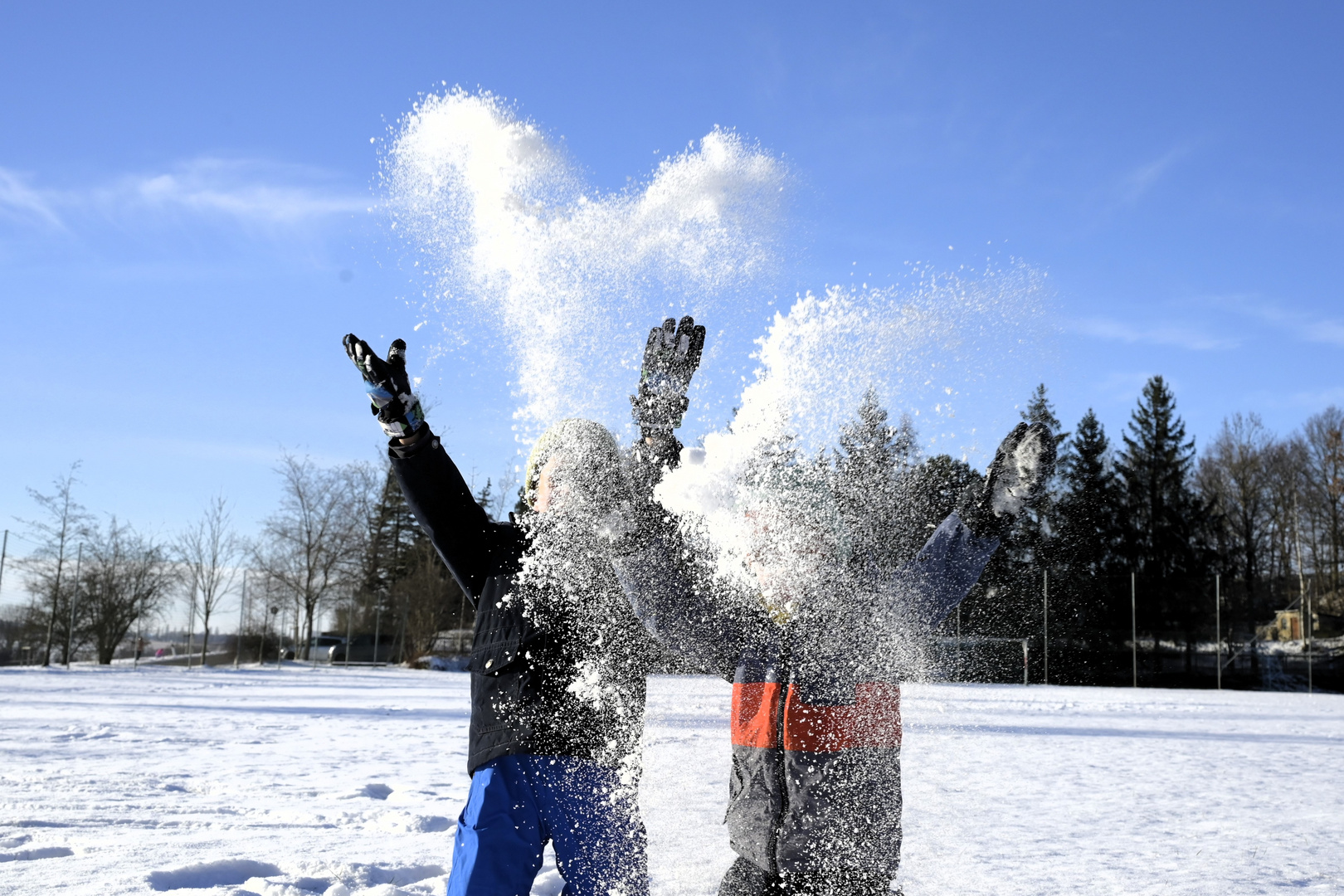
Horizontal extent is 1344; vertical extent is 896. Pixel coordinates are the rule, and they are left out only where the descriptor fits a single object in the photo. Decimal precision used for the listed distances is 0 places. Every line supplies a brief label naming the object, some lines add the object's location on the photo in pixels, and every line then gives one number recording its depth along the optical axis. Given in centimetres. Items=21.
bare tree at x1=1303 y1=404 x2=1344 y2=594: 3741
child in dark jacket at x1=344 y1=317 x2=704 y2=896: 221
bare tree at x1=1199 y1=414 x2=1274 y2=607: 4012
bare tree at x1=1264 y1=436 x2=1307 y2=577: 3922
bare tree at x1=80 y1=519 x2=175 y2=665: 2742
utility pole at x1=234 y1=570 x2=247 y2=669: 2959
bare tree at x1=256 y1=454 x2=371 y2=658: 3269
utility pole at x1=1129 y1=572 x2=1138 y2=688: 2755
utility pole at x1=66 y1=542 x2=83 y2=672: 2525
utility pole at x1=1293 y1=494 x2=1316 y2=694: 2624
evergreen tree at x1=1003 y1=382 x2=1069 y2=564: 2817
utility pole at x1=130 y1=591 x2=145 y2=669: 2907
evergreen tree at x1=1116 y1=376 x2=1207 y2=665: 3909
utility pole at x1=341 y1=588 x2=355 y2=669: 3288
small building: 2778
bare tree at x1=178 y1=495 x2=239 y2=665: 2942
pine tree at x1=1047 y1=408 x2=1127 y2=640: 3028
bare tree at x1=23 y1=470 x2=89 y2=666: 2564
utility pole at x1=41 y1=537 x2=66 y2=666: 2494
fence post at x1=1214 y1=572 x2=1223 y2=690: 2756
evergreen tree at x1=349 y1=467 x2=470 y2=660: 3186
